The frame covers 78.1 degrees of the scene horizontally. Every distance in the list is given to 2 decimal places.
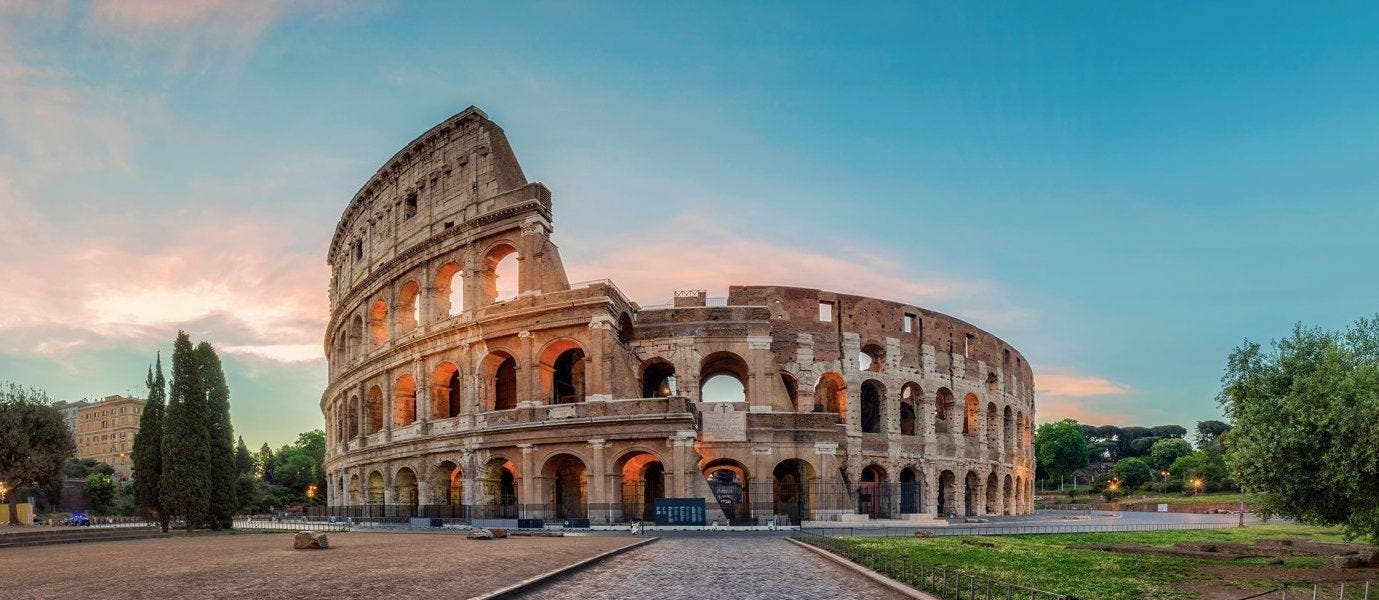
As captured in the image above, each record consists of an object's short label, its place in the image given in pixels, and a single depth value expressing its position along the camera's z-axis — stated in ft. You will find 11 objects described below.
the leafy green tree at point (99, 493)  249.14
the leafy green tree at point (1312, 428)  51.26
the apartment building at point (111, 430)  426.10
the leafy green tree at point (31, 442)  121.19
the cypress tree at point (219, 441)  121.19
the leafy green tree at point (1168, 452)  357.61
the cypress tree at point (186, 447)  113.91
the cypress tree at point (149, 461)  119.55
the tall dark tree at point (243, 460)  341.41
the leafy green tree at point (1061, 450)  353.10
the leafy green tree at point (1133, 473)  337.31
